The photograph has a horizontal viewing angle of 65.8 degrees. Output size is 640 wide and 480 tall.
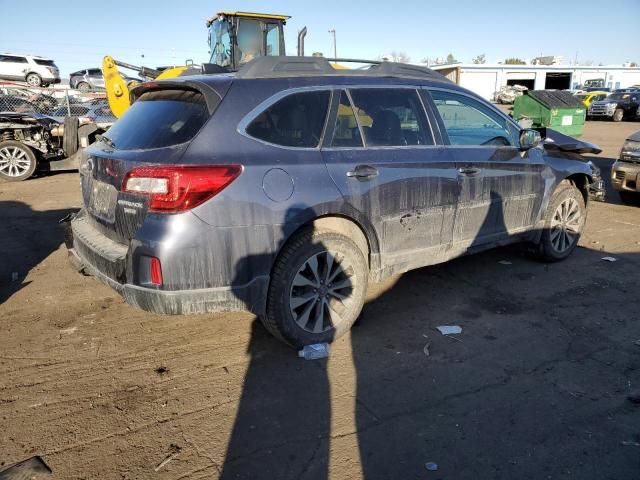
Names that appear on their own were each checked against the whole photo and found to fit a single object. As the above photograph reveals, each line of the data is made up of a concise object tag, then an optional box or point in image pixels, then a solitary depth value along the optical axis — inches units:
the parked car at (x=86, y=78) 1205.5
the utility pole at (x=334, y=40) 2260.8
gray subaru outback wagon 115.5
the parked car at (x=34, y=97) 644.1
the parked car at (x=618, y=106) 1138.0
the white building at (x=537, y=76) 2137.1
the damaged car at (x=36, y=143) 415.2
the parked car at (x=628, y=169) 299.3
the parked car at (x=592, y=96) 1277.8
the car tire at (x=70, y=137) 431.8
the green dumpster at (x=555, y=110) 573.0
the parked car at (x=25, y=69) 1130.0
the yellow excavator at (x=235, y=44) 442.9
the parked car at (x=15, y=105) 588.1
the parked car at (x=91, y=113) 505.3
